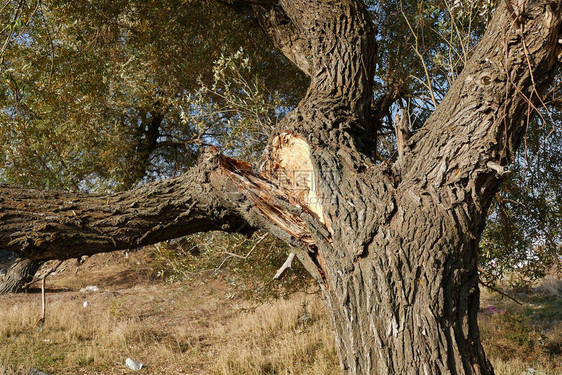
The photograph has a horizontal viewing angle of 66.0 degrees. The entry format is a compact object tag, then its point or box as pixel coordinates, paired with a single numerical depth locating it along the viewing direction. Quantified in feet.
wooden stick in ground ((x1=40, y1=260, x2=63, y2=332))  10.26
